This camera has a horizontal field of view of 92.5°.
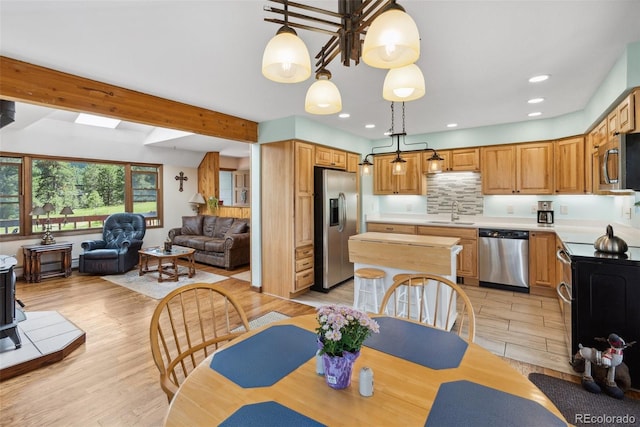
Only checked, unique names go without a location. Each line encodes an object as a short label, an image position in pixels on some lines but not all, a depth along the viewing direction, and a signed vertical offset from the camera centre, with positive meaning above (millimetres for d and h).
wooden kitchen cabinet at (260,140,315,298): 4238 -78
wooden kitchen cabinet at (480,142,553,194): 4434 +612
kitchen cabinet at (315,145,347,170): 4684 +869
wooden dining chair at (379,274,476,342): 3053 -996
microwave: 2285 +352
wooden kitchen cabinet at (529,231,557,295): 4117 -733
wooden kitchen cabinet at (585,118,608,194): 3229 +670
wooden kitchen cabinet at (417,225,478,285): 4650 -645
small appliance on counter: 4547 -53
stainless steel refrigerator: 4547 -234
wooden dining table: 904 -606
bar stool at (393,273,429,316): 3225 -953
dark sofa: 6012 -549
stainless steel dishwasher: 4336 -725
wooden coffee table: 5164 -823
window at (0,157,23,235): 5348 +378
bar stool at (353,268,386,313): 3295 -864
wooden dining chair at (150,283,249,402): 1293 -1198
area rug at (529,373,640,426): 1939 -1339
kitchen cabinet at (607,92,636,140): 2344 +760
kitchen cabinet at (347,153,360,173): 5411 +894
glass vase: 1026 -532
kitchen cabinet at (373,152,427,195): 5469 +608
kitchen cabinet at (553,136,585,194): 4109 +591
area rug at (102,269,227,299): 4594 -1140
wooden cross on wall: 7773 +906
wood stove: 2682 -792
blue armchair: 5488 -625
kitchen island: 3004 -457
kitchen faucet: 5266 -6
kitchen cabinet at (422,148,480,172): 4973 +835
